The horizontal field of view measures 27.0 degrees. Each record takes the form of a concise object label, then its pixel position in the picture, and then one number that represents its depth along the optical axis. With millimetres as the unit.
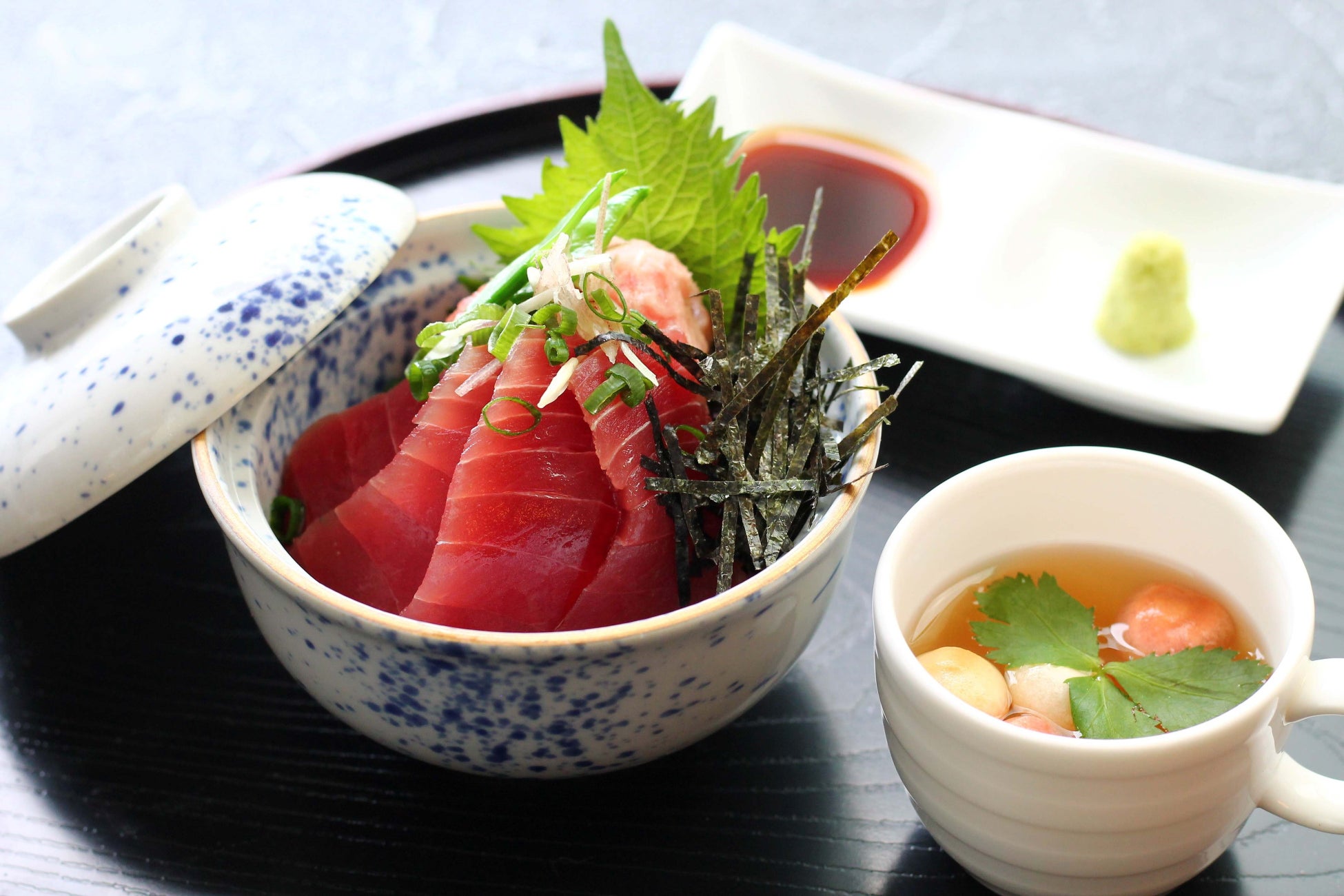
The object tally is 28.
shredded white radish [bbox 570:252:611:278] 635
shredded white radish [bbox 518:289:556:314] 636
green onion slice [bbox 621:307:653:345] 632
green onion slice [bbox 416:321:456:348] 639
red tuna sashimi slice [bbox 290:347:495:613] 630
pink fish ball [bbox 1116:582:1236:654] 614
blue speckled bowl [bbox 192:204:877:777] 580
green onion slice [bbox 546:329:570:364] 625
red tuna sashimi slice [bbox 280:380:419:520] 662
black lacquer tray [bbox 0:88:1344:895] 621
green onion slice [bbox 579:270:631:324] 630
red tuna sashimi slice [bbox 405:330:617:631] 610
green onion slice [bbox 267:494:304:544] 657
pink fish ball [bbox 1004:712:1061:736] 596
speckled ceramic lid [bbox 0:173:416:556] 631
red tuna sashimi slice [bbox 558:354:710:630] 615
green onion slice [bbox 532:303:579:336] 631
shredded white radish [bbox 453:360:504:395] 629
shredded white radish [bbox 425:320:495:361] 642
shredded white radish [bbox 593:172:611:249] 643
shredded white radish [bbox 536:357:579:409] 617
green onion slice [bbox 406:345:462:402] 640
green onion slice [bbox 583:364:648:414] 622
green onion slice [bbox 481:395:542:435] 617
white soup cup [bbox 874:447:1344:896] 565
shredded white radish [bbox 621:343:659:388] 625
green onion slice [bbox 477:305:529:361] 630
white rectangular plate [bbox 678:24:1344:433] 753
